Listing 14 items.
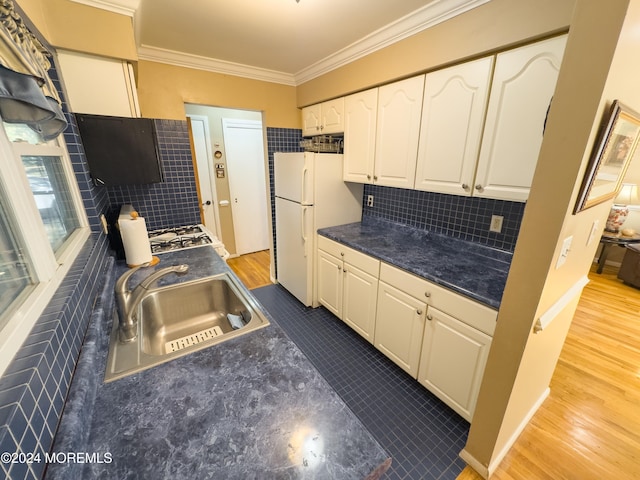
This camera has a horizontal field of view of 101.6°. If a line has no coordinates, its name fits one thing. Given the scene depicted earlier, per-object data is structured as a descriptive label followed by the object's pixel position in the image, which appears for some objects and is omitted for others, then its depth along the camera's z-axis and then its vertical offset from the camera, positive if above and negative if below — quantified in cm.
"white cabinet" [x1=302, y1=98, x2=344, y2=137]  242 +39
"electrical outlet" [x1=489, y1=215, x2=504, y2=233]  174 -42
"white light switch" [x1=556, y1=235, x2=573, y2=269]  99 -35
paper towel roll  156 -47
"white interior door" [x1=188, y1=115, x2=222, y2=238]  340 -15
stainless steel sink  110 -76
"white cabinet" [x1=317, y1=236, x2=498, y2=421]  141 -103
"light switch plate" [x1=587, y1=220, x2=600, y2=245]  126 -35
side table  321 -99
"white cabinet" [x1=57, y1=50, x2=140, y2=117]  142 +42
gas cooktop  195 -61
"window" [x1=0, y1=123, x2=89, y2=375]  66 -25
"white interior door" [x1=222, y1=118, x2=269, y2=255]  369 -33
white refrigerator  237 -43
